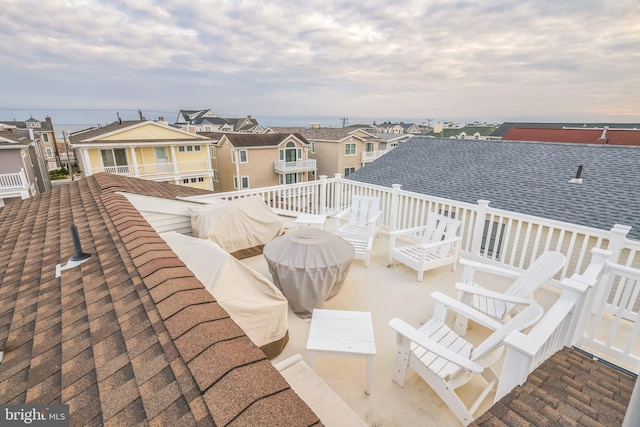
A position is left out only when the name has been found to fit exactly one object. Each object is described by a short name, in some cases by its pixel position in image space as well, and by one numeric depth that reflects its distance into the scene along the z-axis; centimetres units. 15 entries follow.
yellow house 1443
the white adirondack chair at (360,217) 472
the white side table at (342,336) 217
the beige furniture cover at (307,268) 291
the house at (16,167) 1076
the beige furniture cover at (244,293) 221
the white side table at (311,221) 485
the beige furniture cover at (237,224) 408
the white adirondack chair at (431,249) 380
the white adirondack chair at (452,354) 188
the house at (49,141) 3312
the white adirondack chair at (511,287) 244
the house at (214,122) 3359
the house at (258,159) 2028
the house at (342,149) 2402
